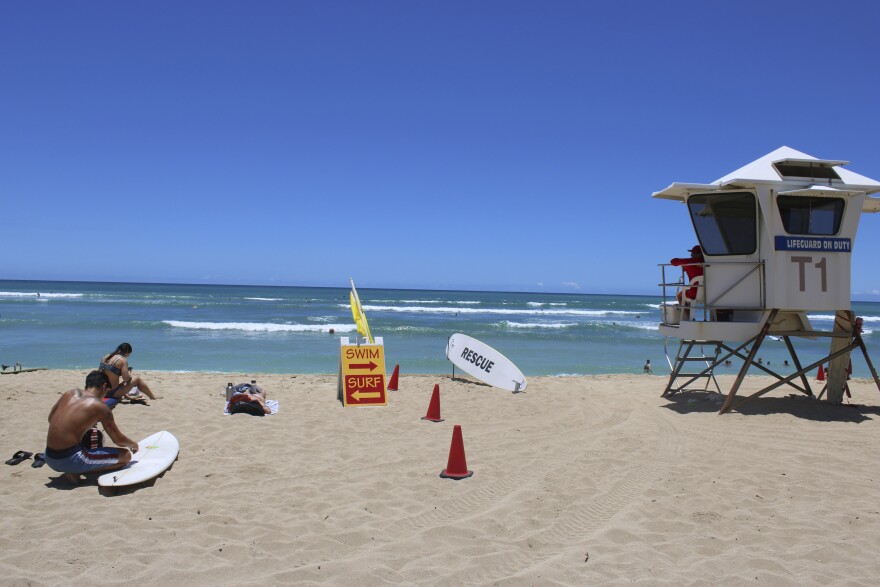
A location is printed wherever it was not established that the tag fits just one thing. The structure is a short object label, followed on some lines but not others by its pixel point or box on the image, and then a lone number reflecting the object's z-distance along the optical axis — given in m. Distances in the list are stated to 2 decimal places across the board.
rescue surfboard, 12.46
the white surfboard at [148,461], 5.85
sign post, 10.43
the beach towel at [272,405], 9.41
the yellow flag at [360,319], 11.10
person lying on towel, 9.29
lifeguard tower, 9.48
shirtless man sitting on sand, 5.86
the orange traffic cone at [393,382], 12.19
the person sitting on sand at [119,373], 9.37
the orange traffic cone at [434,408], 9.45
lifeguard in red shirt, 10.48
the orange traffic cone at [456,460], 6.49
